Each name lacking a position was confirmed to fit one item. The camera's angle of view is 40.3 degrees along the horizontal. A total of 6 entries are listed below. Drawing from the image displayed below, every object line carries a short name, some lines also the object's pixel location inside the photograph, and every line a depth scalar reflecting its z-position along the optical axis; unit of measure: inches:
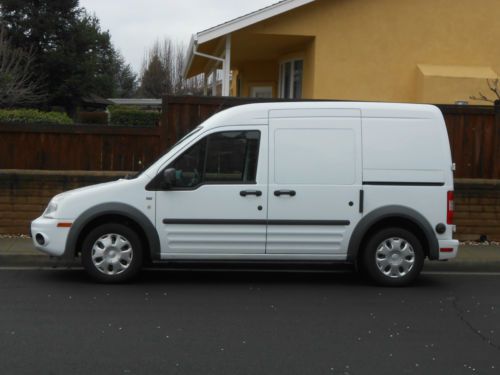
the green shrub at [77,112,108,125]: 1097.4
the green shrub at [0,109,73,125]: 618.8
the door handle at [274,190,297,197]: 318.3
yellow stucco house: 589.3
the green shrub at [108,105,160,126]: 937.6
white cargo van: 315.3
